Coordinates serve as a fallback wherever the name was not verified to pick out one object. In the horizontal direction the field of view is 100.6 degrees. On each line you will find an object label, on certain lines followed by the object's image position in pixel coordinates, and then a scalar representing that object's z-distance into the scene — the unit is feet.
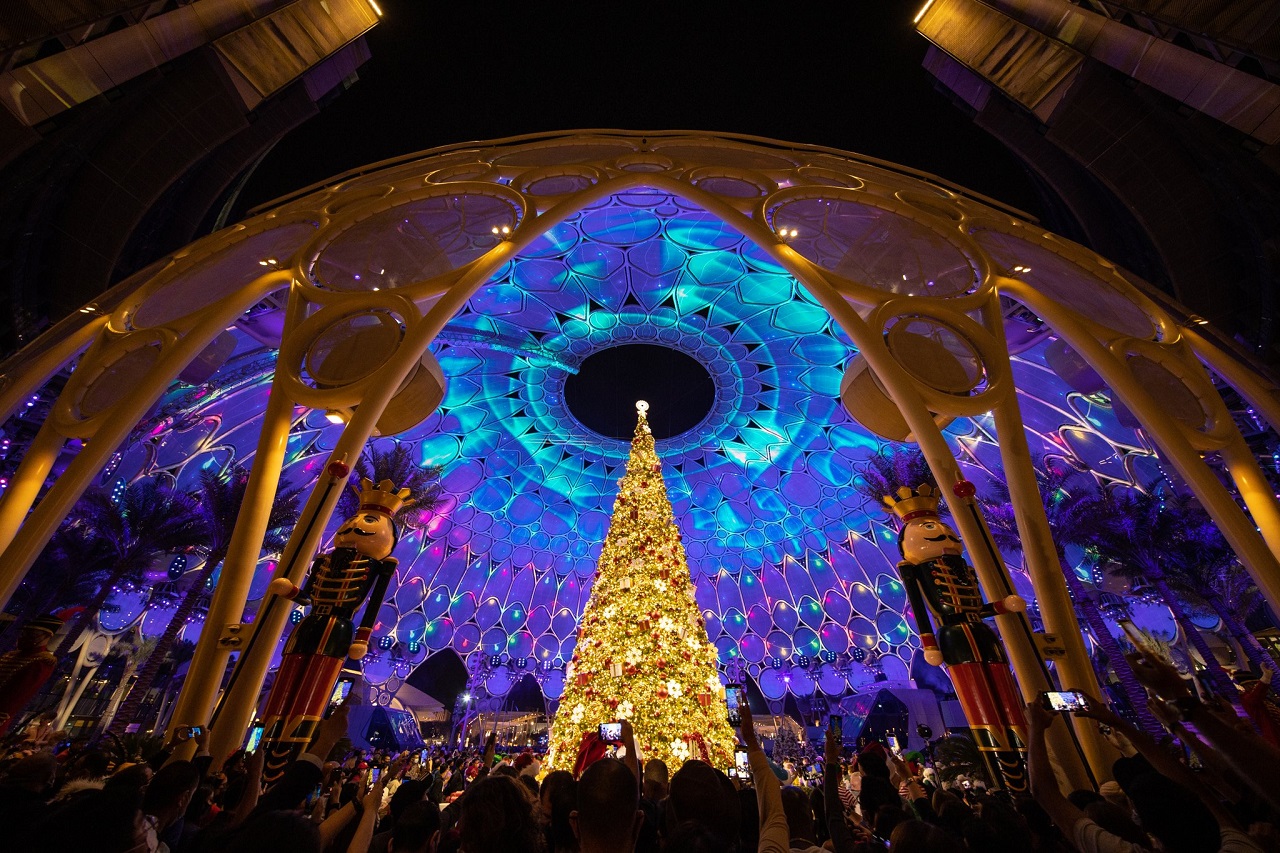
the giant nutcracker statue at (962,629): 18.03
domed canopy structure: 26.04
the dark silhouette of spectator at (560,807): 8.48
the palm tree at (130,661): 86.27
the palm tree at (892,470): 65.87
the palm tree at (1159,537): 57.72
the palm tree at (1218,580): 58.18
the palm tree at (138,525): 58.49
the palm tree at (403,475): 67.31
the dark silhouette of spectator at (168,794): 8.55
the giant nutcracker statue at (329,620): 17.57
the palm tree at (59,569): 59.72
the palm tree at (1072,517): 60.03
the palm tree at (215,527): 53.47
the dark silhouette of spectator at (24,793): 6.83
